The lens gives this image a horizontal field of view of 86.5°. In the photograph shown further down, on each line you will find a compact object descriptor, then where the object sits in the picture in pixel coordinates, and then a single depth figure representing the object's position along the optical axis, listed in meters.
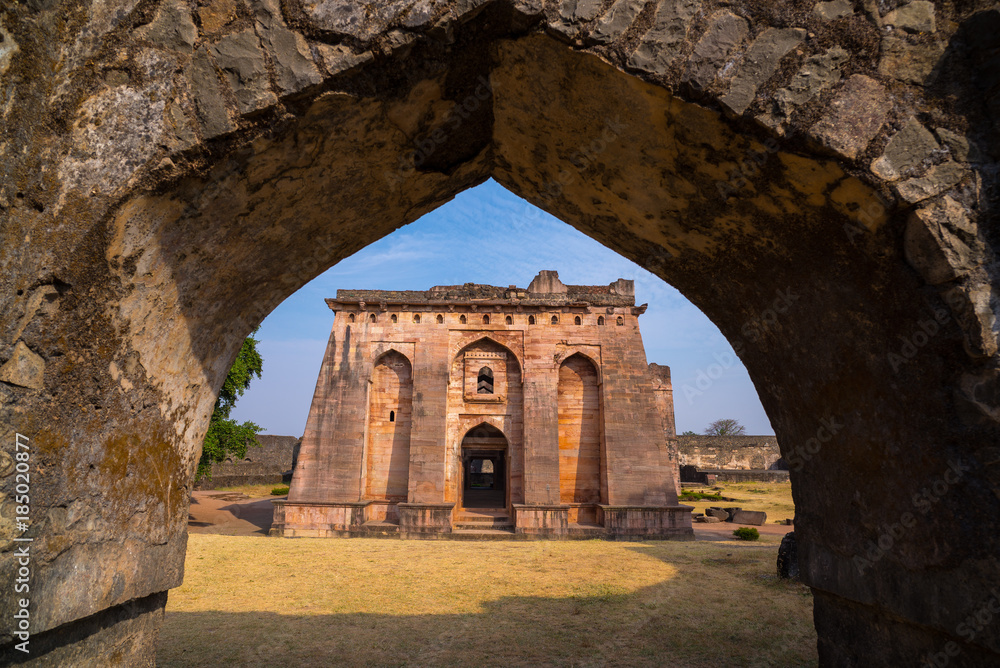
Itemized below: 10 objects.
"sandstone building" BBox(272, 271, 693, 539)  16.52
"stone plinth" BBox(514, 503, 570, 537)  16.33
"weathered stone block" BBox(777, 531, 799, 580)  8.82
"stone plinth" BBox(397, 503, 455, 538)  16.28
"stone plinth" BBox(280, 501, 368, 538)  16.28
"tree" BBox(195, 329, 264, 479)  18.55
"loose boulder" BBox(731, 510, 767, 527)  20.05
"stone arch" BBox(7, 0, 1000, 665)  1.90
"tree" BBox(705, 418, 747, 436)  77.75
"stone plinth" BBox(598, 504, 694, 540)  16.12
